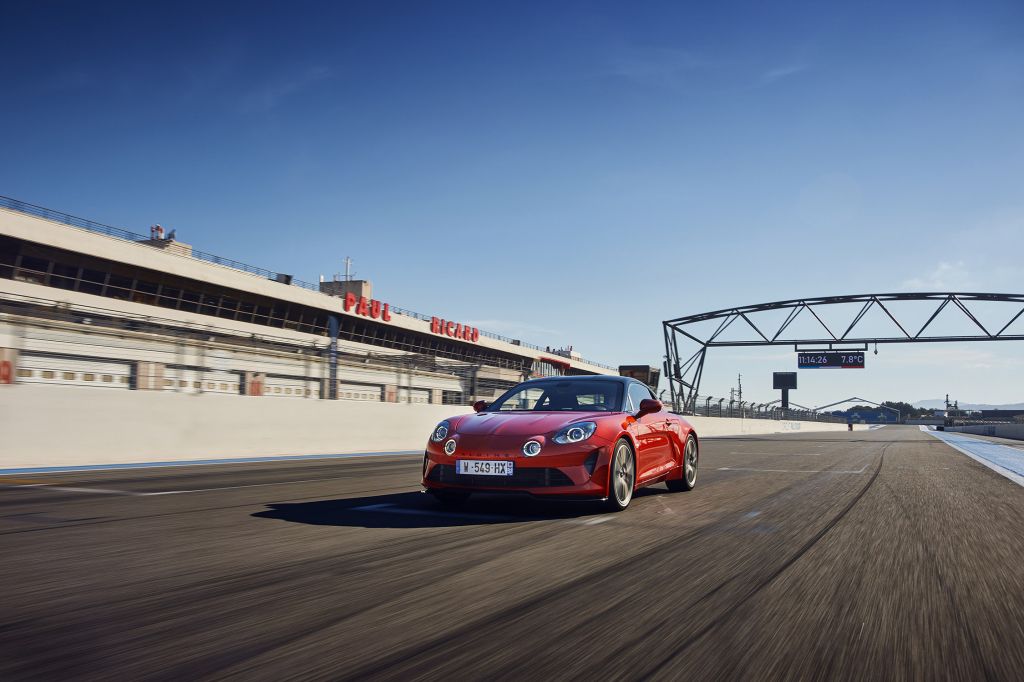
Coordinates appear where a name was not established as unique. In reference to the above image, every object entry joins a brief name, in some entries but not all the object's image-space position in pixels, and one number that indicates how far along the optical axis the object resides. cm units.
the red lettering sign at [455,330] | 6969
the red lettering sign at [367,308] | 5778
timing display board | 5084
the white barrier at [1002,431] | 4654
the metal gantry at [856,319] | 4078
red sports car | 607
